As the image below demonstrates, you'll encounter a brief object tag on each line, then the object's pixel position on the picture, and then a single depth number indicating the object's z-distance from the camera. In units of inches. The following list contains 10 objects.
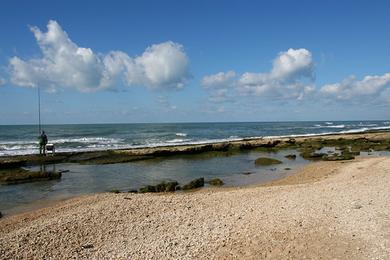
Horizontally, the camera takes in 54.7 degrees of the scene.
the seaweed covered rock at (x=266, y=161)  1083.0
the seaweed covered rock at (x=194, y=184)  738.2
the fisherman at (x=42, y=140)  1234.6
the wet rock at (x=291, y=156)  1214.3
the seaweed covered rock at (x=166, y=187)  719.7
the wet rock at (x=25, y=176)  842.2
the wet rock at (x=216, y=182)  770.2
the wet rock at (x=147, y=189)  711.7
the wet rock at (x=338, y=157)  1102.4
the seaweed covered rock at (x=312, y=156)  1201.8
